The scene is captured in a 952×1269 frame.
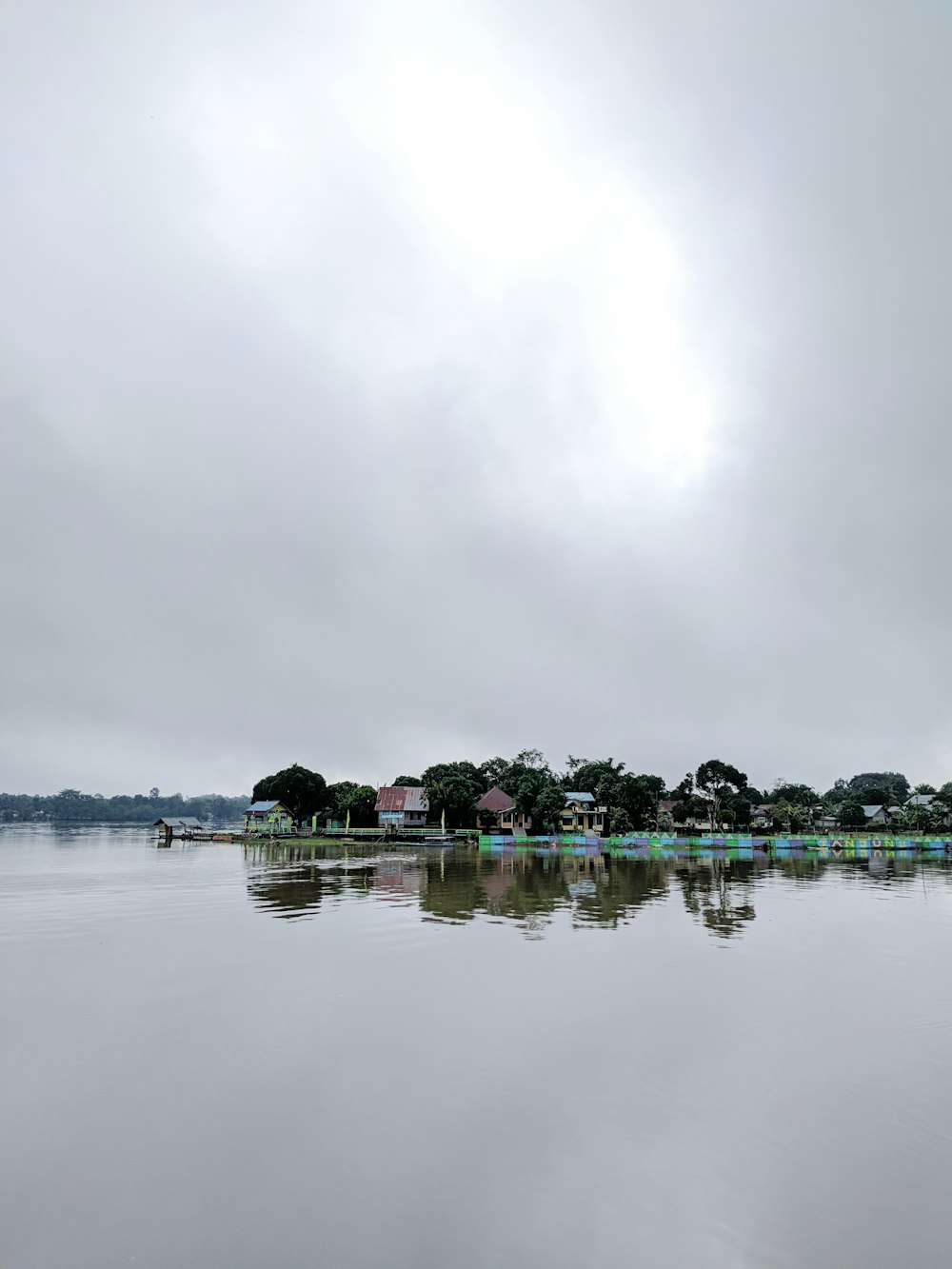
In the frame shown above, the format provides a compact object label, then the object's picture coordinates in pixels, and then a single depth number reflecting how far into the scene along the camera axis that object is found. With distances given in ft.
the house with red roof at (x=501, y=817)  341.41
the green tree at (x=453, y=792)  331.77
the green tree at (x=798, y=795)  462.68
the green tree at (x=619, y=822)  331.98
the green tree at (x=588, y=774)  397.39
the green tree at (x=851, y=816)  412.98
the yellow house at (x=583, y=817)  354.54
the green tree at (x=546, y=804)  319.06
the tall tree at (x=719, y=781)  363.15
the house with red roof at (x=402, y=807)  341.62
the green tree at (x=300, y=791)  369.50
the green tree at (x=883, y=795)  451.94
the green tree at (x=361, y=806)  342.85
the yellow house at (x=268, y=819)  353.10
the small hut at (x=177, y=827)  323.47
